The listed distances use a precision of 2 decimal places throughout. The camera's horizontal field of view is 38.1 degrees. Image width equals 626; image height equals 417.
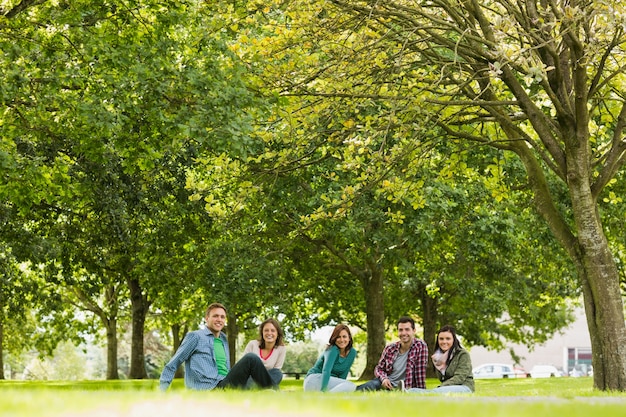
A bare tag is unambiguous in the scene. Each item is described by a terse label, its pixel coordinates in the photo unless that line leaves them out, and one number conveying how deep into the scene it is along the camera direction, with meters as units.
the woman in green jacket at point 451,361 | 12.75
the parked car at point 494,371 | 66.69
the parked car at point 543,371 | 69.75
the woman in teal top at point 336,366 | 13.20
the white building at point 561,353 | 77.06
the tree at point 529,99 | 12.93
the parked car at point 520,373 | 69.15
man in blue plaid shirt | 11.41
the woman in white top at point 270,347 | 12.34
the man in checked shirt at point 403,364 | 12.95
